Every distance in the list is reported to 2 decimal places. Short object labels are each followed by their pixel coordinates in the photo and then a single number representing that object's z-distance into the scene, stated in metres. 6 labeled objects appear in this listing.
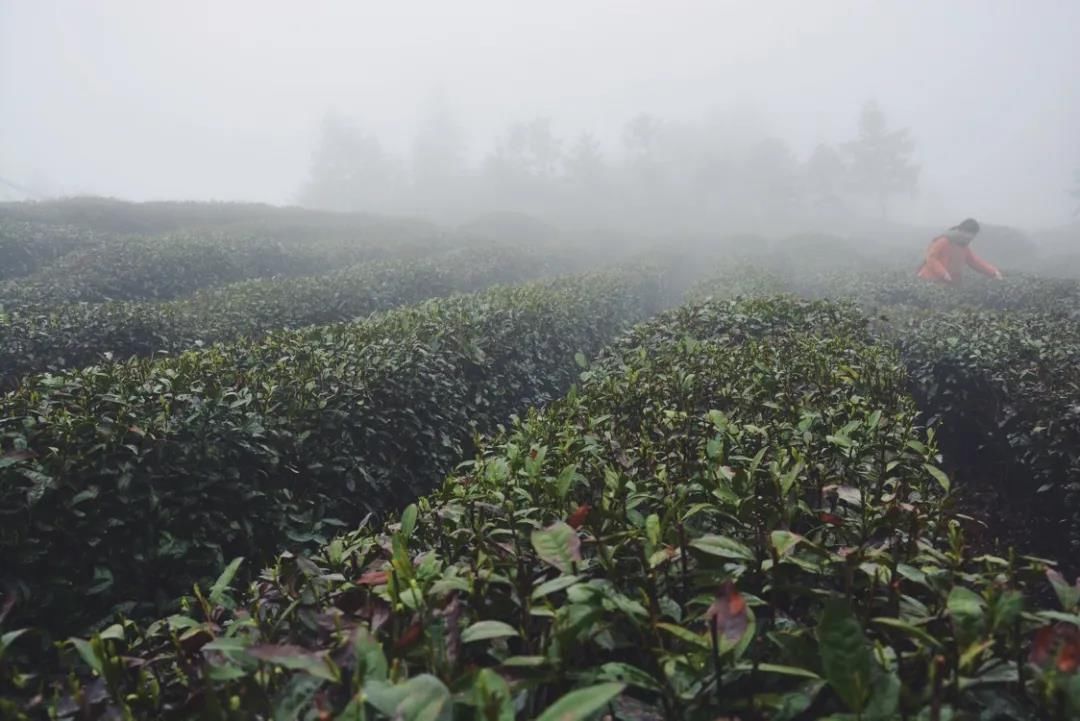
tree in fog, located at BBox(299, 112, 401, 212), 67.06
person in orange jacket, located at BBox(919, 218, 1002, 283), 12.76
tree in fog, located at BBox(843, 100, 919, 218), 58.66
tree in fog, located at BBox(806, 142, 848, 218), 60.38
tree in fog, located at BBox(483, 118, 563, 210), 68.69
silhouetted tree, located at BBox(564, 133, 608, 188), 68.94
